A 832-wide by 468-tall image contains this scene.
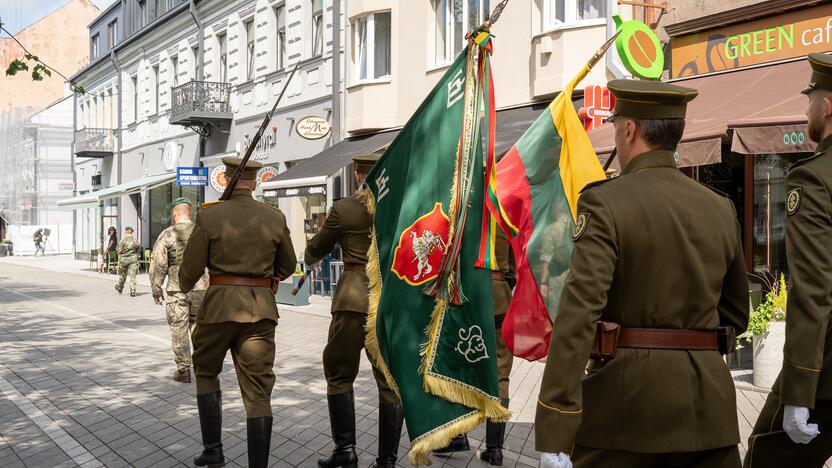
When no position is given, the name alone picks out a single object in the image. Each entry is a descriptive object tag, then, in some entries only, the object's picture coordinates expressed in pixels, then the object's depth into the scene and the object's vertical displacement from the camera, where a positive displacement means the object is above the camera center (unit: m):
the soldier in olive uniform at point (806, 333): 3.03 -0.40
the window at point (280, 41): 23.55 +5.30
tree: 10.71 +2.12
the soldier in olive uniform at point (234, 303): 5.27 -0.49
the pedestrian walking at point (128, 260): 20.42 -0.82
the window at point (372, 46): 19.66 +4.32
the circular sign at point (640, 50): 11.27 +2.45
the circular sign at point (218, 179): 21.74 +1.26
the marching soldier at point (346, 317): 5.48 -0.60
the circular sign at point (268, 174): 20.72 +1.33
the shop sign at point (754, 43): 10.62 +2.53
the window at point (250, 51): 25.36 +5.38
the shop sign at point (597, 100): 12.26 +1.97
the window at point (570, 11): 14.45 +3.84
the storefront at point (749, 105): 9.36 +1.47
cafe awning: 8.88 +1.33
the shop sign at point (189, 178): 24.30 +1.43
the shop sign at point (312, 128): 20.50 +2.46
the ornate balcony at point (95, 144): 38.16 +3.88
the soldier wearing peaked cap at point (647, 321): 2.62 -0.31
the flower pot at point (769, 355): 7.90 -1.24
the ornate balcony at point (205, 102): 26.06 +3.98
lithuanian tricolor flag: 4.15 +0.12
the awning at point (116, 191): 29.17 +1.33
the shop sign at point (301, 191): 18.02 +0.79
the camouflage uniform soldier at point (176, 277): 8.73 -0.53
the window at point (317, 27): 21.75 +5.28
